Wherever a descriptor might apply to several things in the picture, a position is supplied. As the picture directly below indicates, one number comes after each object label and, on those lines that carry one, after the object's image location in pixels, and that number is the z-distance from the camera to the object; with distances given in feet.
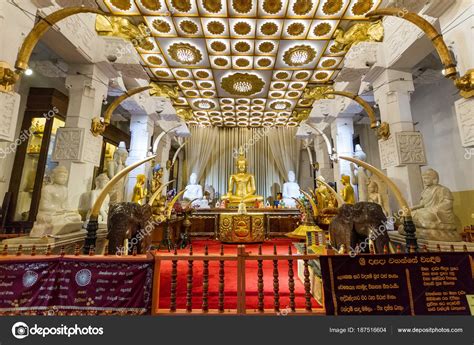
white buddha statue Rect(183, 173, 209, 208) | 25.93
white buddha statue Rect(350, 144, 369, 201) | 14.92
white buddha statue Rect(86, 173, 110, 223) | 11.46
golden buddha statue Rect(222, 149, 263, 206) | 21.91
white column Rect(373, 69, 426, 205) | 10.95
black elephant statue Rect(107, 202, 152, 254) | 8.21
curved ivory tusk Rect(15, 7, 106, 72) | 7.28
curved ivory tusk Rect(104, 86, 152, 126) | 11.96
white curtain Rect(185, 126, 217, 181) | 31.89
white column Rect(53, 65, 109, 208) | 11.17
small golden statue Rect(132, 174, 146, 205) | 14.85
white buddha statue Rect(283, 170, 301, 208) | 26.82
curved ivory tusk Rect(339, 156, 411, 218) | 6.91
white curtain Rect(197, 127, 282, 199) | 32.19
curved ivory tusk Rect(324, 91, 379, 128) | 12.51
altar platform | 19.39
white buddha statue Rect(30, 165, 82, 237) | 8.21
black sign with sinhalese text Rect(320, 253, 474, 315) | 5.08
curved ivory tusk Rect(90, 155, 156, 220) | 7.45
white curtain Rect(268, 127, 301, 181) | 31.70
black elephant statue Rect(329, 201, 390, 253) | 7.55
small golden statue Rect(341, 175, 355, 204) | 15.31
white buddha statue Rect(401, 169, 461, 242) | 8.08
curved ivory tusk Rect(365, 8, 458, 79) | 7.36
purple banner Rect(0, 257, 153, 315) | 5.16
